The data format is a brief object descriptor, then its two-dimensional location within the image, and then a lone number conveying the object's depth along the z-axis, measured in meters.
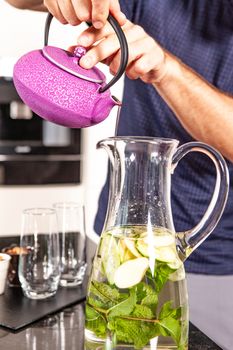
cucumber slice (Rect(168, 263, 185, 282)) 0.75
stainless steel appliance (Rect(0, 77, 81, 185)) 3.00
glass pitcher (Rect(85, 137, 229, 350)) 0.72
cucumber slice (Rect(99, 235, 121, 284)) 0.73
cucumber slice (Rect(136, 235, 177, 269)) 0.74
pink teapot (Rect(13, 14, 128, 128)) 0.81
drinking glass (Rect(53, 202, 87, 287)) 1.07
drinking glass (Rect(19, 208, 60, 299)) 1.00
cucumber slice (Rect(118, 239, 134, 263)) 0.73
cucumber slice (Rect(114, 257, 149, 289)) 0.72
